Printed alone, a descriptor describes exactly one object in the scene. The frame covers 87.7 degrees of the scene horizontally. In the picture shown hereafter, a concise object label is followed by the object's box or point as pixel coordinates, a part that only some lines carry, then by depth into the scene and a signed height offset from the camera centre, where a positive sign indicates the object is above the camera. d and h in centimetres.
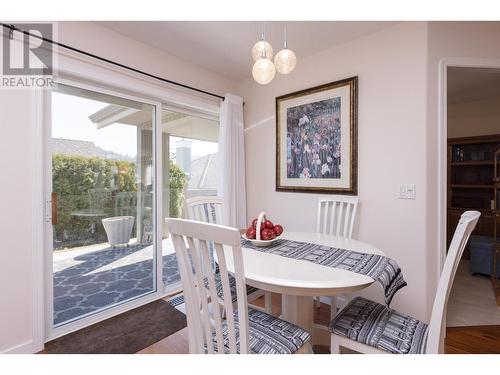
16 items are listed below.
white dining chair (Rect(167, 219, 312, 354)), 90 -48
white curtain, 297 +27
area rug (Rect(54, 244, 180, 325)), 215 -86
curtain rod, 168 +102
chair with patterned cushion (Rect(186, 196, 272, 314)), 202 -22
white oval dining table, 112 -42
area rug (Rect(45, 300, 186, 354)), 185 -115
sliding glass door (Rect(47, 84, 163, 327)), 207 -14
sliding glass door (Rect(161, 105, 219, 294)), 281 +25
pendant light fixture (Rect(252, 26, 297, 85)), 145 +70
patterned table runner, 128 -41
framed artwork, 239 +46
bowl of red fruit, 168 -31
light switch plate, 206 -5
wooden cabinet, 389 +9
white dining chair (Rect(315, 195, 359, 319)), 221 -27
